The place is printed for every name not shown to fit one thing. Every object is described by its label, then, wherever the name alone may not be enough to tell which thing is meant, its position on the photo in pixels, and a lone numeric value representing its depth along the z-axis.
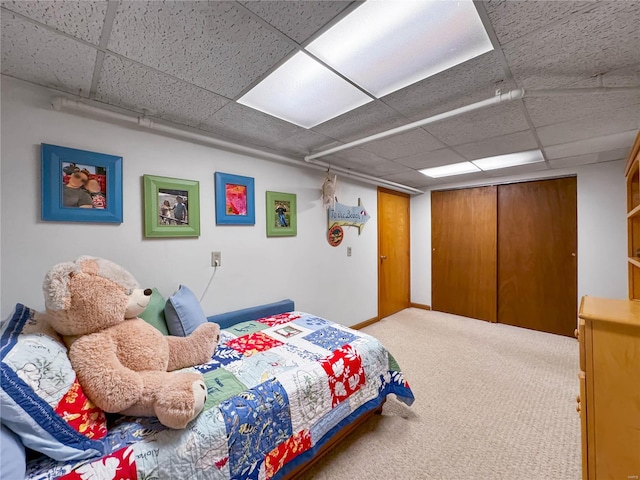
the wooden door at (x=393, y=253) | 4.09
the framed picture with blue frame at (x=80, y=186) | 1.52
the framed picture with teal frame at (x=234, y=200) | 2.25
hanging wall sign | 3.30
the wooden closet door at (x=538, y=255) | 3.30
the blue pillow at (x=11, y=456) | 0.75
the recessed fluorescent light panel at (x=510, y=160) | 2.81
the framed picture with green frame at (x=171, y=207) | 1.87
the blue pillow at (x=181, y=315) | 1.70
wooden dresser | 1.19
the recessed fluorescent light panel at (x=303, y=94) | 1.42
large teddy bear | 1.04
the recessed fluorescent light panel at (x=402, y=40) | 1.05
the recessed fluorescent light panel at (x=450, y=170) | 3.26
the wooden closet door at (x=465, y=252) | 3.90
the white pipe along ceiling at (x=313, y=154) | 1.50
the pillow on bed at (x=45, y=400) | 0.82
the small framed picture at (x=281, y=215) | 2.63
